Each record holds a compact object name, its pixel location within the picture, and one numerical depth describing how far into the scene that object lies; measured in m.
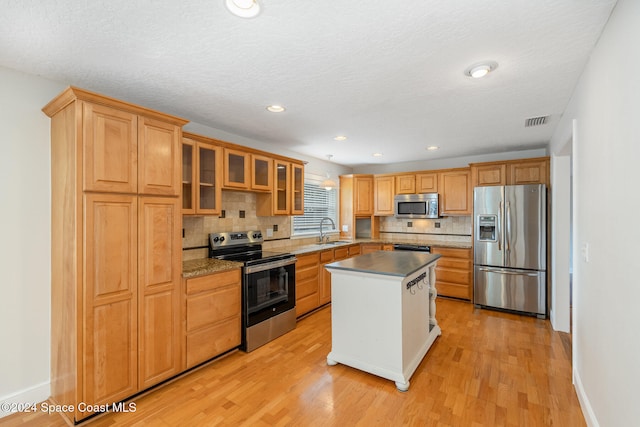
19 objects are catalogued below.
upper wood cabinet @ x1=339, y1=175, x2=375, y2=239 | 5.72
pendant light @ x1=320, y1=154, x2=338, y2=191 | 4.50
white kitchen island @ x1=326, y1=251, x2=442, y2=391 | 2.40
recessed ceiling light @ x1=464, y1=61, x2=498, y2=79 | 1.99
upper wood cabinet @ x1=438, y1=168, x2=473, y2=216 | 4.80
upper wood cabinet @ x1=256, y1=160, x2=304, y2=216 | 3.85
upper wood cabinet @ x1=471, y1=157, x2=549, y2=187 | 4.04
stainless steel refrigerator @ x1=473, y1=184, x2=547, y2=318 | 3.88
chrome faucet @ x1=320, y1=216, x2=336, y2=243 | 5.10
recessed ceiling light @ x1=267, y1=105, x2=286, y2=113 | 2.77
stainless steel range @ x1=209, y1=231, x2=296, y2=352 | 2.98
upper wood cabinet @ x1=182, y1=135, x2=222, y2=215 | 2.89
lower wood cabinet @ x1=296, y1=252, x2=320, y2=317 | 3.82
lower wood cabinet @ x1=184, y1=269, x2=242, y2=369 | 2.54
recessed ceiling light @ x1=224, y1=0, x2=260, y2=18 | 1.40
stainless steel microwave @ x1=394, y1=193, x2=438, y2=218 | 5.04
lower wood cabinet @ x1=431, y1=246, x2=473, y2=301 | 4.56
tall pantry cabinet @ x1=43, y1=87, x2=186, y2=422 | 1.95
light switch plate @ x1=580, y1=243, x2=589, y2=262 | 1.98
